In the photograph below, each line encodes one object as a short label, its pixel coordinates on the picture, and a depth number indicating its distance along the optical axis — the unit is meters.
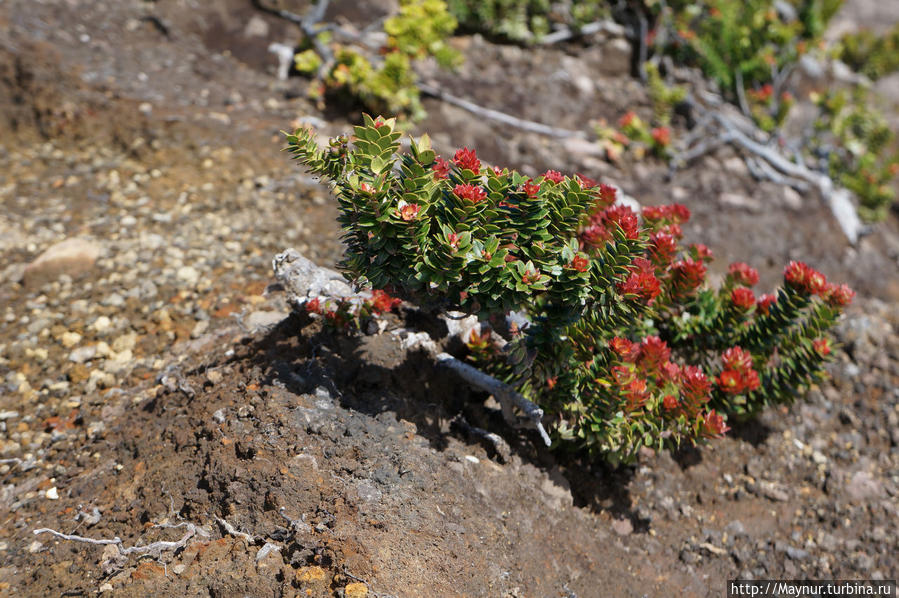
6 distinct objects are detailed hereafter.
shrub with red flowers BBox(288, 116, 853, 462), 2.50
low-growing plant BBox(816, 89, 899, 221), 6.59
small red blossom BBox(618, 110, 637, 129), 6.30
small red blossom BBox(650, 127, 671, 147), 6.23
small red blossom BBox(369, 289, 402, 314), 3.16
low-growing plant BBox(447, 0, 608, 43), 6.84
